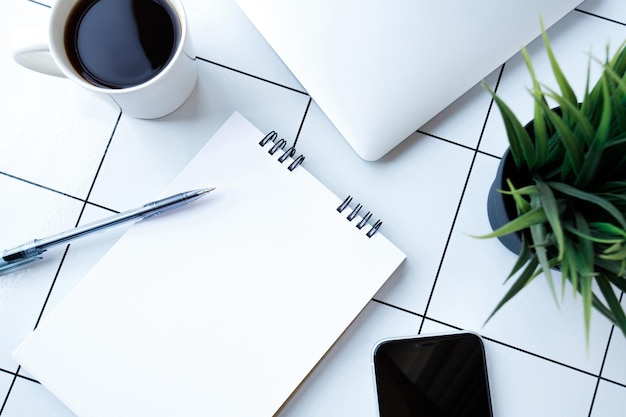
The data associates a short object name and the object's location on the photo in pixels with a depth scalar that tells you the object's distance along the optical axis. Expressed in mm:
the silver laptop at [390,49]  583
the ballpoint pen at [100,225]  627
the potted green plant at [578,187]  416
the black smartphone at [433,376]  629
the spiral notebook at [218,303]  620
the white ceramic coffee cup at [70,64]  541
